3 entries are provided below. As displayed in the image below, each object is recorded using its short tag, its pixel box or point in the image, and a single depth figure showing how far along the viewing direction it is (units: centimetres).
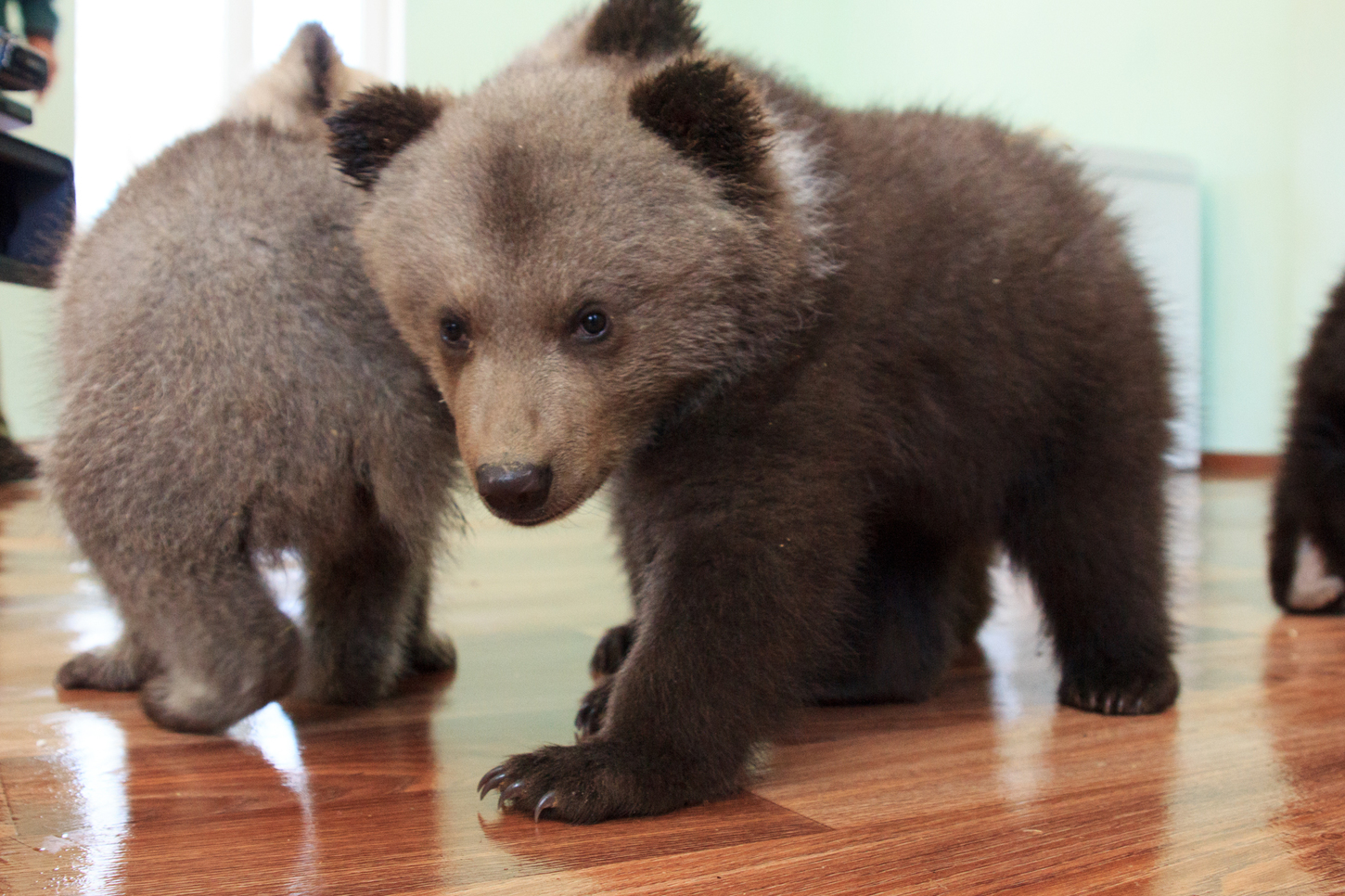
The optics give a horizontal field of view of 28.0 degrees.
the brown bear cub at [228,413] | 122
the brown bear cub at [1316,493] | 170
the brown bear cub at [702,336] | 117
